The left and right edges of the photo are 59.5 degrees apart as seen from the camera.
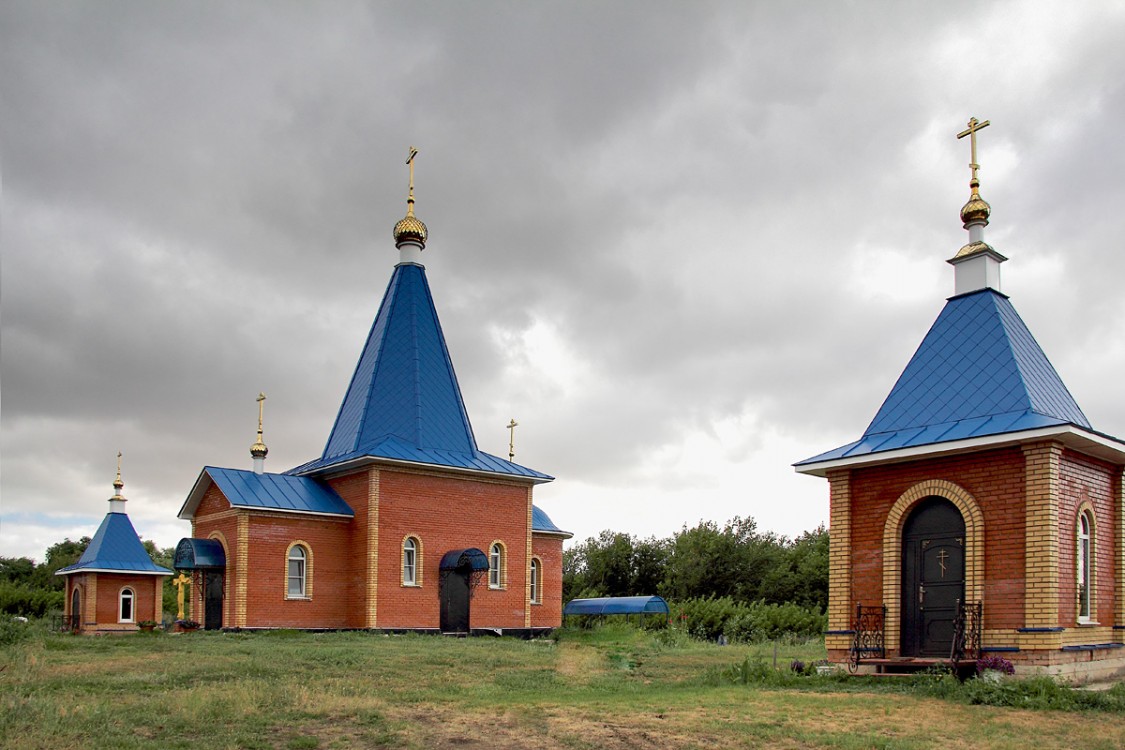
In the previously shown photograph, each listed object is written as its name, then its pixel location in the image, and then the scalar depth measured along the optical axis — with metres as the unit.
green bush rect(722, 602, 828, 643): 26.38
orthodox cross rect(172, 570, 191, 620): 24.97
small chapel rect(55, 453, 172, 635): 26.09
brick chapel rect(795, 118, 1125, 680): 11.55
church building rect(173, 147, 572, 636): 21.56
